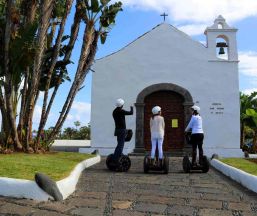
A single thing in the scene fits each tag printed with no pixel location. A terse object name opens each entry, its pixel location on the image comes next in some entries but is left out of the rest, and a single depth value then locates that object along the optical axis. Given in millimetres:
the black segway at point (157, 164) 5905
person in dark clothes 5966
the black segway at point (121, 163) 6023
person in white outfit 5941
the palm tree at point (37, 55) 7206
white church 10276
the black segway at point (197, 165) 6182
